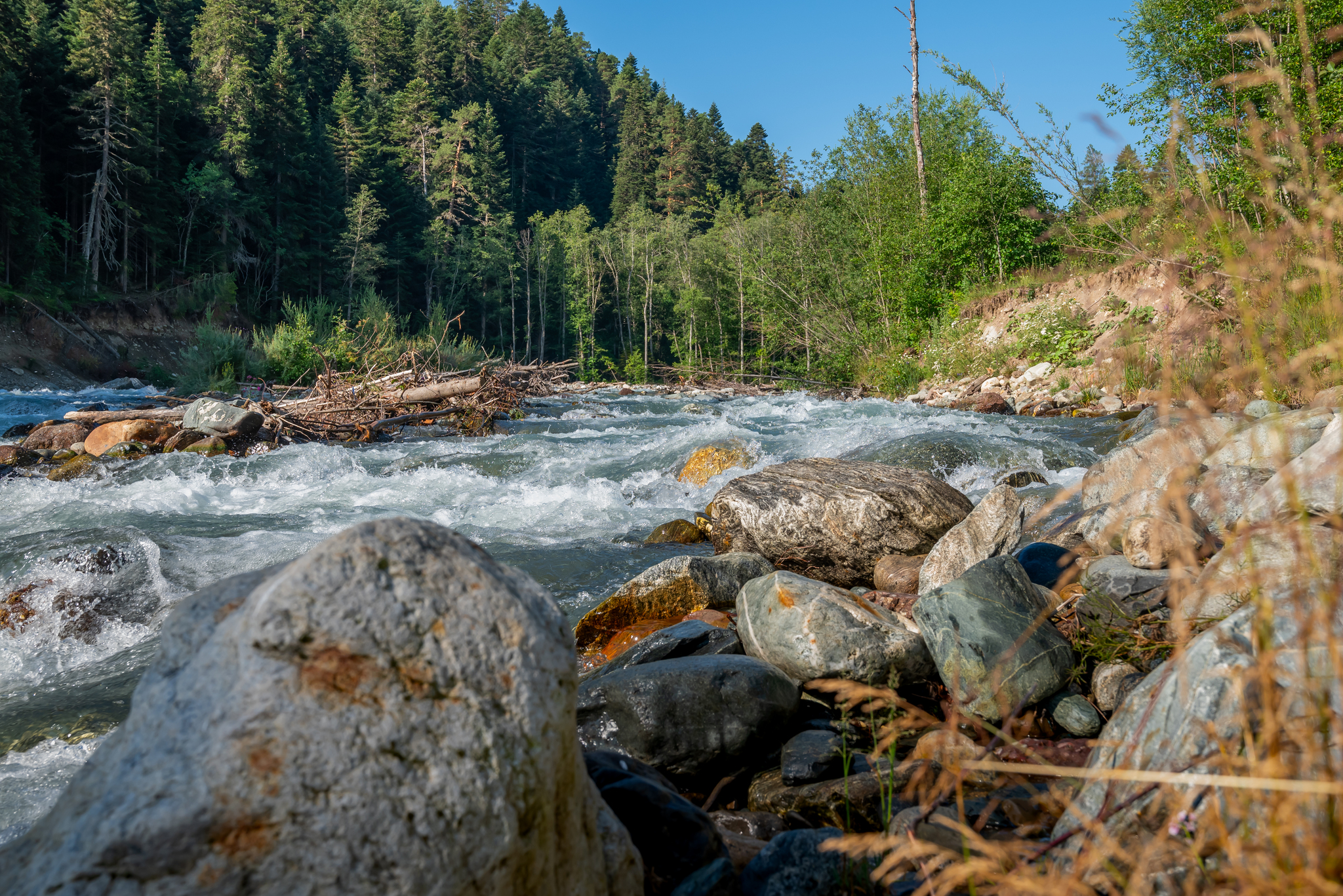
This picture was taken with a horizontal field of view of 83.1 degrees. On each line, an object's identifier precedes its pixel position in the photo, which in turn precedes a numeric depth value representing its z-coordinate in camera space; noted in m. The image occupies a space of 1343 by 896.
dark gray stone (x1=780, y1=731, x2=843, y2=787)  2.75
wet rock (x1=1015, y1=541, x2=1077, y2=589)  3.80
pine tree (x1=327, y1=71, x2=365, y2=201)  44.38
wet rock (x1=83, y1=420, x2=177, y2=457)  9.76
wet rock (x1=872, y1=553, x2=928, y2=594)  4.60
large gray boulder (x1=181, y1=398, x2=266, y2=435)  10.25
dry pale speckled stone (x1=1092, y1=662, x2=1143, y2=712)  2.84
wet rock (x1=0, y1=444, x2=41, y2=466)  8.98
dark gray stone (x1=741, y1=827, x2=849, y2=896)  1.84
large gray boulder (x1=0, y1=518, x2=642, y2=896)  1.17
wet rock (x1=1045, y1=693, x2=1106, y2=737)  2.79
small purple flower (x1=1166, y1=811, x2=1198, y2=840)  1.19
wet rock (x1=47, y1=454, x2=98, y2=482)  8.56
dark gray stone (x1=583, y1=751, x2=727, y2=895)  1.89
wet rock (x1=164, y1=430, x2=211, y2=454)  9.96
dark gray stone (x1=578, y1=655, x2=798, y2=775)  2.81
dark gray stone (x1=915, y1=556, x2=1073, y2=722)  2.85
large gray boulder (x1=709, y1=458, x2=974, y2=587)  5.18
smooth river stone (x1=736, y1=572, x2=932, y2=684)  3.23
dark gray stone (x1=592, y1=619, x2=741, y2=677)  3.52
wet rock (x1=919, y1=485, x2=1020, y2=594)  4.03
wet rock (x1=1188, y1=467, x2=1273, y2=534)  3.55
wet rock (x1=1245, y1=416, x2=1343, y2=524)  2.42
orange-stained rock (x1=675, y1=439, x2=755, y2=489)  8.62
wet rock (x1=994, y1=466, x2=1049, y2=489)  7.00
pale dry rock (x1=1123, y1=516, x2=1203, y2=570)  3.28
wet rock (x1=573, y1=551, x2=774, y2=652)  4.40
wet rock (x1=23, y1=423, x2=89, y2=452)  9.95
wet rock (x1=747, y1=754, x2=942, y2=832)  2.54
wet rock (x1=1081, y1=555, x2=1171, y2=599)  3.29
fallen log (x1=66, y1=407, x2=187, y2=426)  10.72
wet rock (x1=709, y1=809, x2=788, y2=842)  2.51
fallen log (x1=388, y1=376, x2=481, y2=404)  13.42
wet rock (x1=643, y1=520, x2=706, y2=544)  6.48
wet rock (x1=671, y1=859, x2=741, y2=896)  1.82
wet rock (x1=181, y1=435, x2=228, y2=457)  10.01
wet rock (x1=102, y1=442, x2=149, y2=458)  9.52
